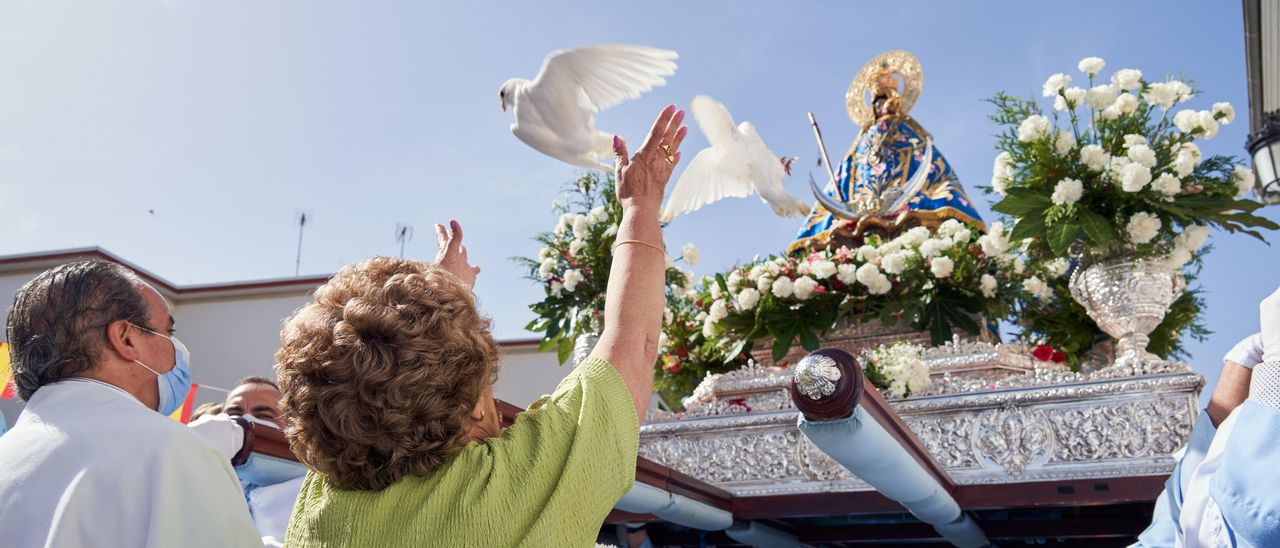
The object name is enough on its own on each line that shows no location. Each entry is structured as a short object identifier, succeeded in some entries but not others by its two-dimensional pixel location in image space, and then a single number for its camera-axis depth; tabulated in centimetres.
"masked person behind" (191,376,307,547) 187
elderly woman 108
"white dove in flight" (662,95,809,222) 430
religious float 262
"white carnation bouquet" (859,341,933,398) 297
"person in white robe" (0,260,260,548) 143
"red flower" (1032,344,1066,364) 350
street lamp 324
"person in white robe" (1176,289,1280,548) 132
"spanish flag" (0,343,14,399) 334
